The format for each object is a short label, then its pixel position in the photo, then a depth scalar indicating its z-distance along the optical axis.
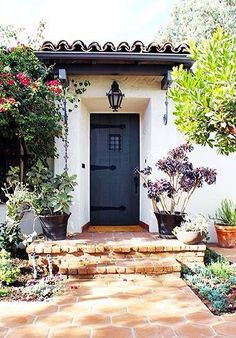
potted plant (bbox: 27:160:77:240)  4.88
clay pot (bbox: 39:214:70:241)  4.87
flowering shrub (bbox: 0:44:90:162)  4.67
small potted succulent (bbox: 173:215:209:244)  4.66
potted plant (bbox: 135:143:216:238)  5.07
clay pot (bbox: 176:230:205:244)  4.65
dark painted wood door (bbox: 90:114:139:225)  6.86
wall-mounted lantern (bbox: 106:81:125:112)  5.64
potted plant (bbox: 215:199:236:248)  5.66
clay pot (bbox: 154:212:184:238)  5.11
